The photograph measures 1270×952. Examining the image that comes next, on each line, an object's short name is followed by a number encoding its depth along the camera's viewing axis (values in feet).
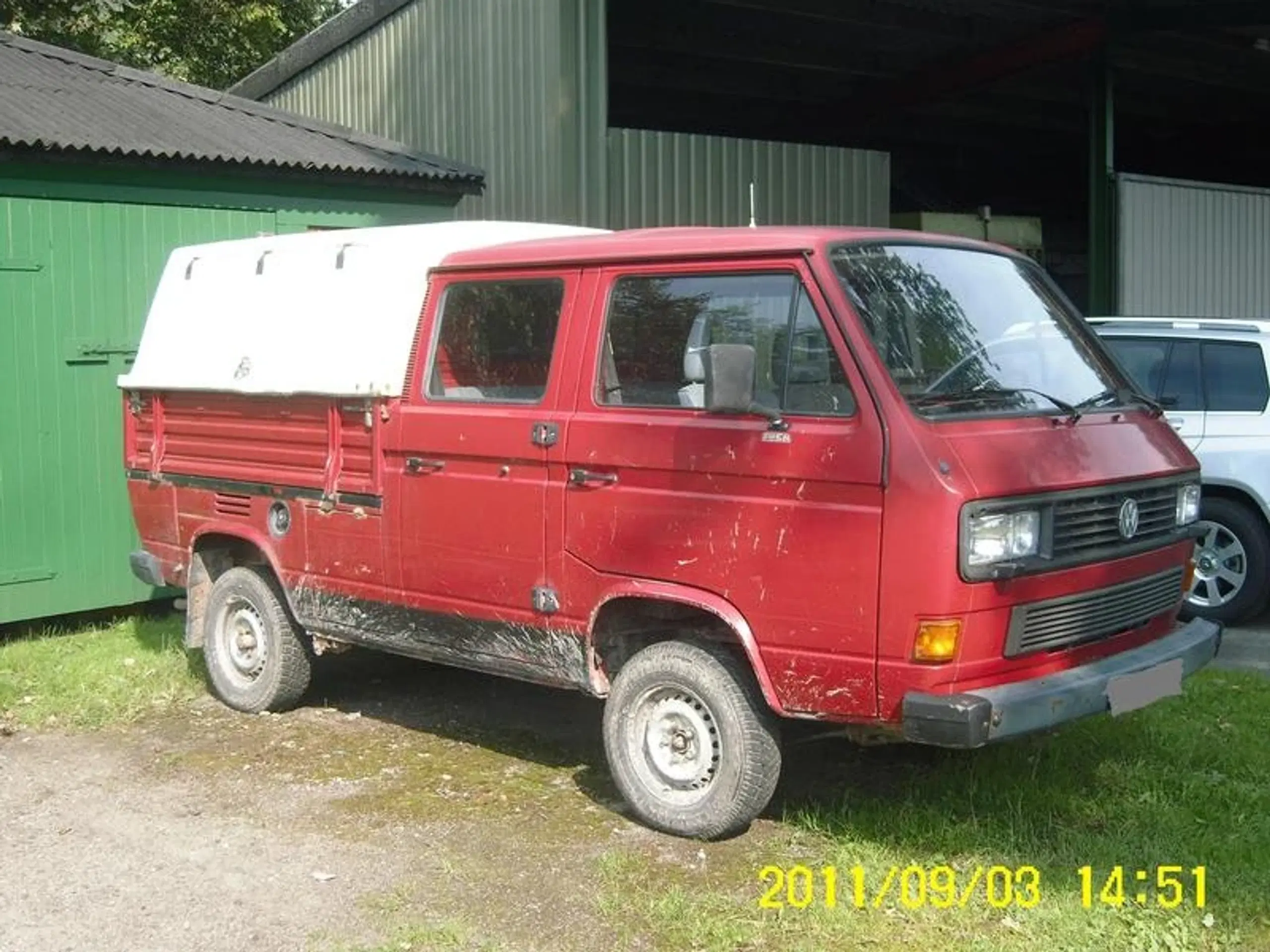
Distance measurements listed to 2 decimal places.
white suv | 28.71
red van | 15.26
